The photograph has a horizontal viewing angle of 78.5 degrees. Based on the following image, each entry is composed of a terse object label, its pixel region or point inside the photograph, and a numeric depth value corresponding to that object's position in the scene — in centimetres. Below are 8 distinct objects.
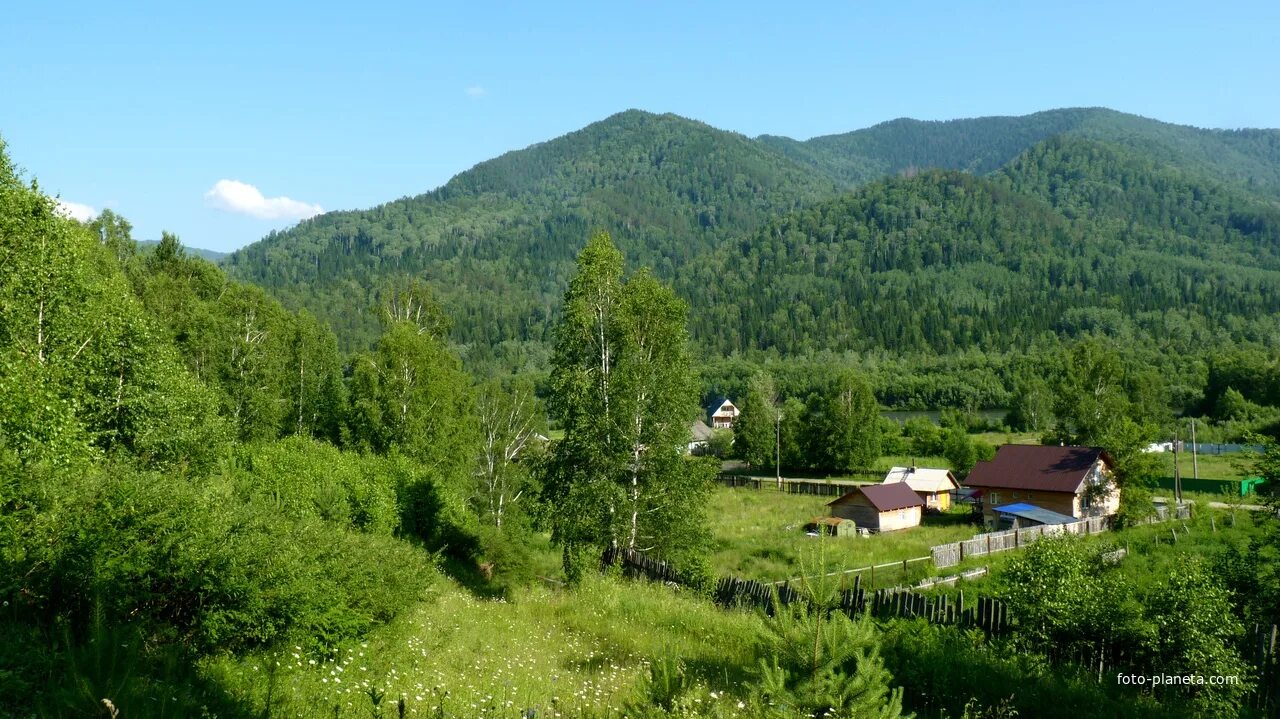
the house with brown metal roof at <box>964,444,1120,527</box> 4644
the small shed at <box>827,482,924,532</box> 4822
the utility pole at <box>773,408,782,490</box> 7616
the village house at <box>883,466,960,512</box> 5600
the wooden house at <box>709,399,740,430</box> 13526
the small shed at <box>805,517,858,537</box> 4644
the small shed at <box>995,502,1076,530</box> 4416
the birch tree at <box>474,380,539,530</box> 4188
